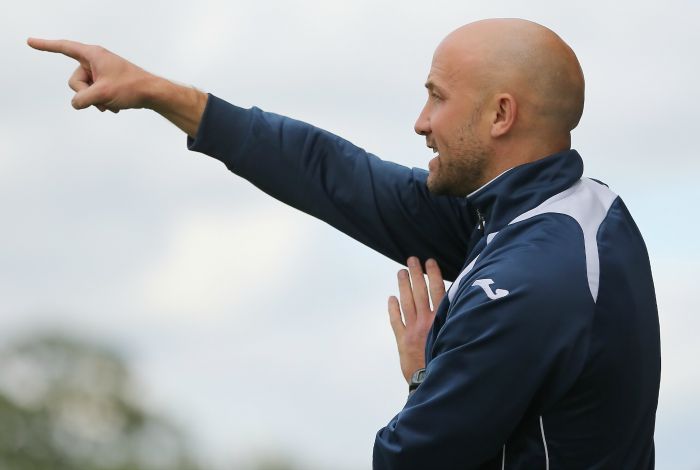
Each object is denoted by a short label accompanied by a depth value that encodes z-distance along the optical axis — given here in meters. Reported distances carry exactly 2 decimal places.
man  7.87
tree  67.75
